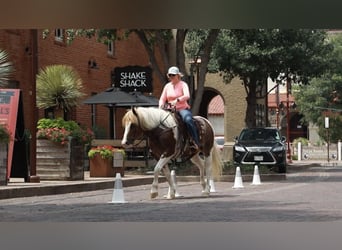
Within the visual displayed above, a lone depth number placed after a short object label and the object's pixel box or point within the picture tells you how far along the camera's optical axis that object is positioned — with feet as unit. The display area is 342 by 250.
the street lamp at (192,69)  79.52
